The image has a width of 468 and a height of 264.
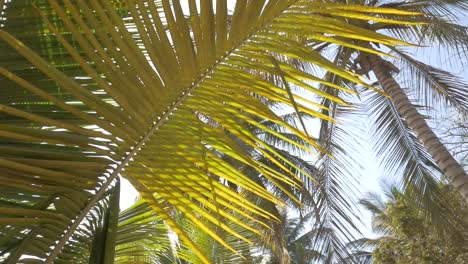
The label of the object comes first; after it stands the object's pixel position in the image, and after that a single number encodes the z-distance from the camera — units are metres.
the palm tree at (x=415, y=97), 7.02
